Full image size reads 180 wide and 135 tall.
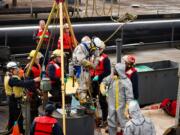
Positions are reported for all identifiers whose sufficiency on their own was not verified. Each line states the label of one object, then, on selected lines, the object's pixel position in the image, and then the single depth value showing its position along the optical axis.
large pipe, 25.55
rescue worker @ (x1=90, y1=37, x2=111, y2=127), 16.13
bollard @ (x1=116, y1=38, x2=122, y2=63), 16.03
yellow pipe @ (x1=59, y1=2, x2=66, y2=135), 12.68
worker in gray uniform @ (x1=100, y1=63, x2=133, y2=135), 13.74
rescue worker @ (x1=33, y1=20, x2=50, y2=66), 20.63
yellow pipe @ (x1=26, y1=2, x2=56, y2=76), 14.91
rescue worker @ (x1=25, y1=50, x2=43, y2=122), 14.76
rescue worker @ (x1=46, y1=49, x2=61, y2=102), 14.96
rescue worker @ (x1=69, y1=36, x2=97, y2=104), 15.04
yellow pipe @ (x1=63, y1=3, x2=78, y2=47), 14.73
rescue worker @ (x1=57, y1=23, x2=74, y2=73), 19.68
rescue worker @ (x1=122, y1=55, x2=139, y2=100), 15.04
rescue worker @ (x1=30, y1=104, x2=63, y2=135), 11.11
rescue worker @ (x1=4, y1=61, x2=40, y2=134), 14.13
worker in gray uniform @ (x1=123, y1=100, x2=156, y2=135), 10.95
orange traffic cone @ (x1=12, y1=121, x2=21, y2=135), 14.54
